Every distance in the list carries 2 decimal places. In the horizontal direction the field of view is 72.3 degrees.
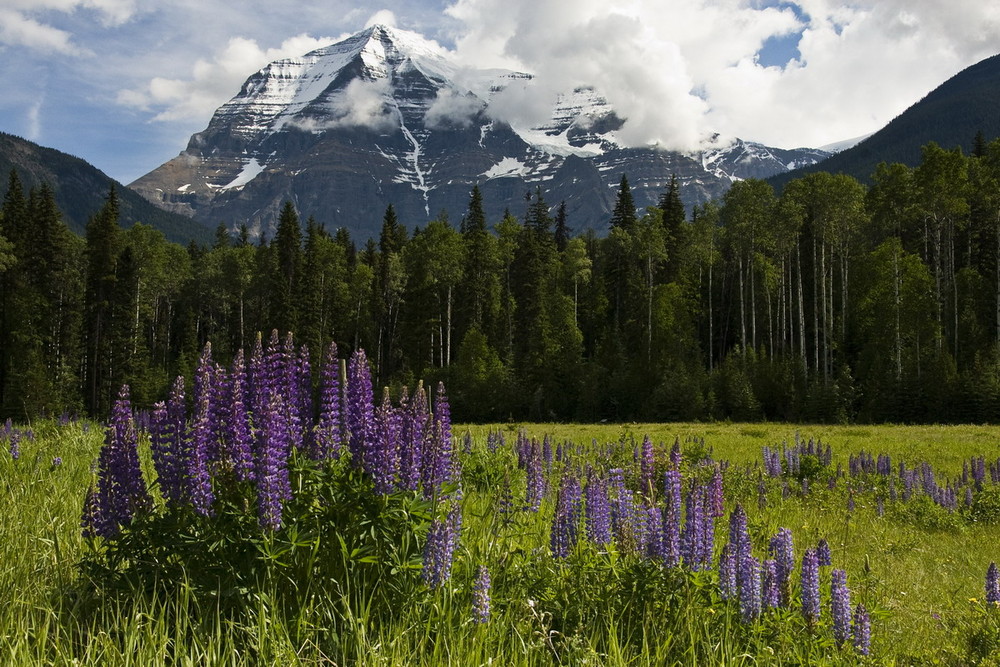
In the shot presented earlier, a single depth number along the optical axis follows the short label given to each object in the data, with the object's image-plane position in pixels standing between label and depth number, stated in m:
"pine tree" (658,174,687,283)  55.50
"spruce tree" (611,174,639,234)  65.22
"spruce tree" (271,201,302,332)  60.46
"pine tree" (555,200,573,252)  83.69
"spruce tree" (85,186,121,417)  52.09
